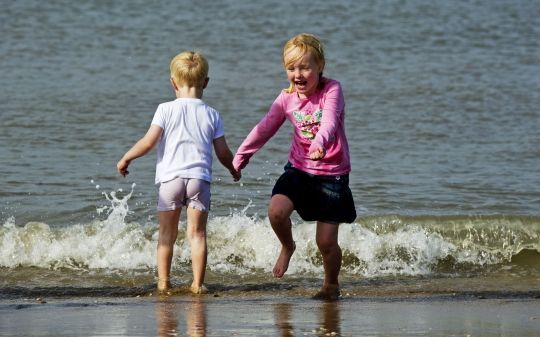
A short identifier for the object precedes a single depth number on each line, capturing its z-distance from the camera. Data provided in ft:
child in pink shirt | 41.16
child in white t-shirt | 43.34
